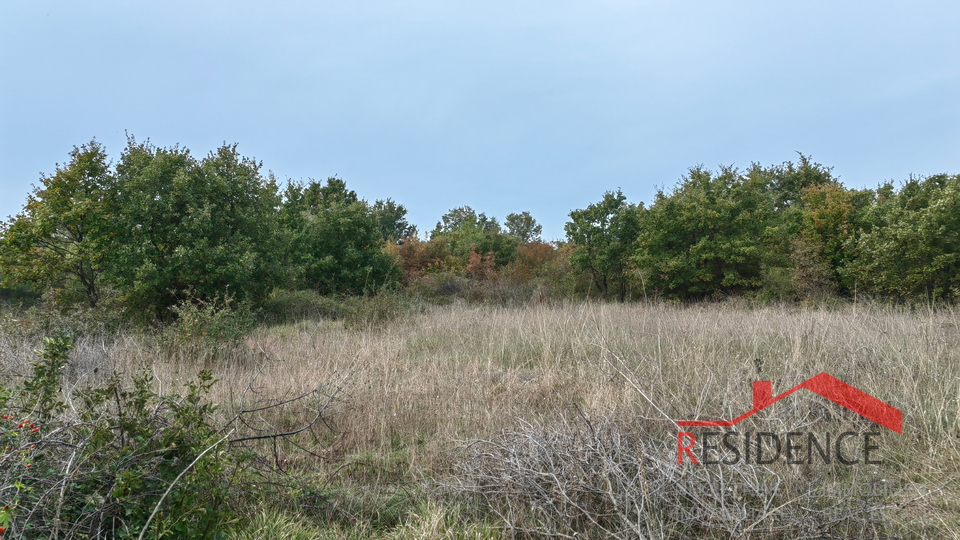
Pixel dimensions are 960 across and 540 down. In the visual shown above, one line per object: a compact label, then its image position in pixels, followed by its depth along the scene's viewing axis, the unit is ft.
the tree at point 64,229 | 42.91
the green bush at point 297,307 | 51.34
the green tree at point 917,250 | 48.16
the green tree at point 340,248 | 67.51
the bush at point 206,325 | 27.89
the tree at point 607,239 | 67.82
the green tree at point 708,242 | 59.62
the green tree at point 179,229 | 42.80
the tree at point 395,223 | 150.24
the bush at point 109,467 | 7.34
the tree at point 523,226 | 175.25
